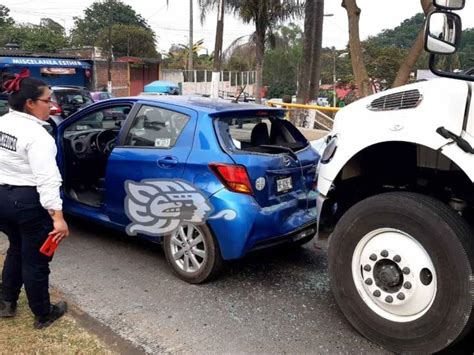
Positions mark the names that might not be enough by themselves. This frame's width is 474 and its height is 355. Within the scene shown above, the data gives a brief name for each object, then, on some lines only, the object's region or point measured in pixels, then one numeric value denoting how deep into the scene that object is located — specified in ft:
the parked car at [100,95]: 63.32
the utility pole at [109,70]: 103.33
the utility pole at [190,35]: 112.50
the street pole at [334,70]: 143.42
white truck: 9.08
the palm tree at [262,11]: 67.31
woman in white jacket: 10.14
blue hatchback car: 12.60
